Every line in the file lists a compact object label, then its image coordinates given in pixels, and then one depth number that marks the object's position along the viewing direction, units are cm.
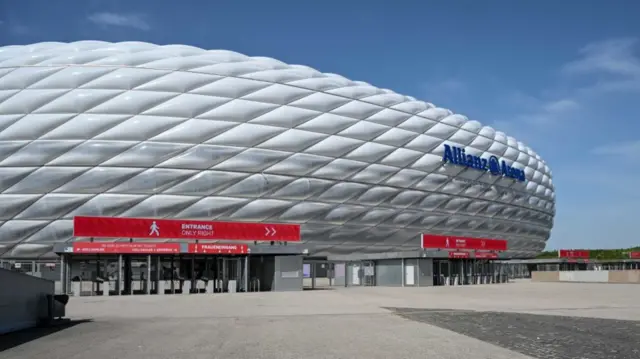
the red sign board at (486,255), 5056
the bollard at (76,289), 3222
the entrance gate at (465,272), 4644
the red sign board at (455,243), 4783
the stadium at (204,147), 4047
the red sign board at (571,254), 8100
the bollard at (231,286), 3550
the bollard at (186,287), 3466
